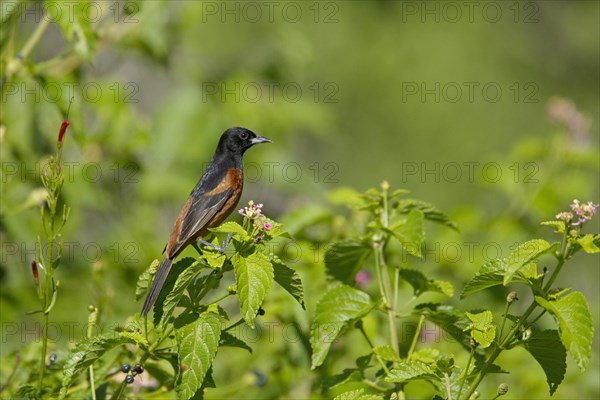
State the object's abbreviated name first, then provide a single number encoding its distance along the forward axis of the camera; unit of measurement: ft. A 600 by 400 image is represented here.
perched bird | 21.35
